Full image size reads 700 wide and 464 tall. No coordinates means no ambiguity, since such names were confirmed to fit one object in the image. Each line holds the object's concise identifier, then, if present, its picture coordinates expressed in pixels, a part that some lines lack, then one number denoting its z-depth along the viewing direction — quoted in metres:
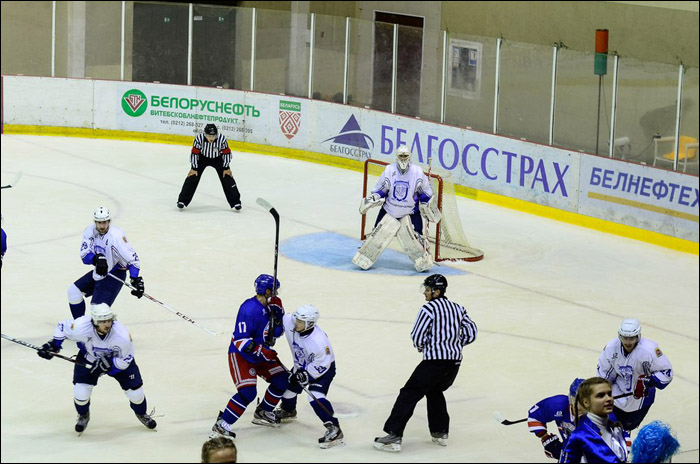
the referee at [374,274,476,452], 15.59
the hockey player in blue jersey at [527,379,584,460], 13.76
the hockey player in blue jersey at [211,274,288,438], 15.71
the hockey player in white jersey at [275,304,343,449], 15.62
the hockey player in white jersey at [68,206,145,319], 19.28
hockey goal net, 26.81
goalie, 25.14
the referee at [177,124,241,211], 29.73
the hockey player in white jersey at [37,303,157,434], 15.36
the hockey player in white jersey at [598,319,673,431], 15.05
